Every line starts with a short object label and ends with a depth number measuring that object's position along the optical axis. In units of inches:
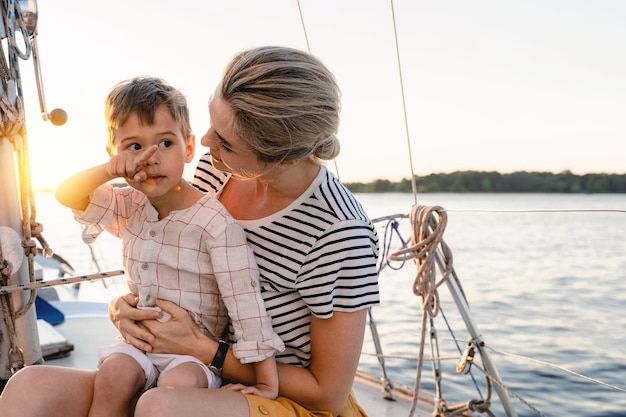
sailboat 60.6
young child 47.9
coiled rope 72.7
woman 45.8
